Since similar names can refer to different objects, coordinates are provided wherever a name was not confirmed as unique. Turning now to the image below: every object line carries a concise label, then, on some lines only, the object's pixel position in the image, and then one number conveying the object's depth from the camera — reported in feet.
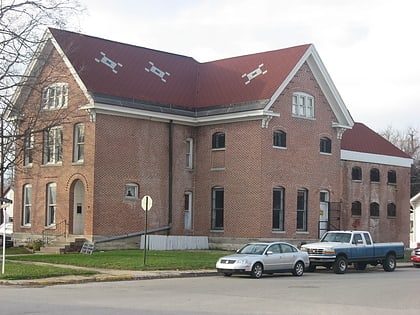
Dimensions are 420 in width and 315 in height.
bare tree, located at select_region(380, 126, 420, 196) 367.25
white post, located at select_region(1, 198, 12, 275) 85.38
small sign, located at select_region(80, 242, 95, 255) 123.61
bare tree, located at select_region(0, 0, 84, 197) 99.25
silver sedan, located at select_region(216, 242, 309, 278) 90.07
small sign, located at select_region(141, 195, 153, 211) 96.84
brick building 131.75
